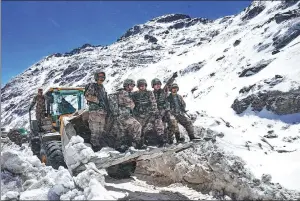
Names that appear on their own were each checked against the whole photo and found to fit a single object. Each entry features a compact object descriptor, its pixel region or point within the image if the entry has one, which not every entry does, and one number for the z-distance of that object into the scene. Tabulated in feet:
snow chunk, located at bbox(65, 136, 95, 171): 11.44
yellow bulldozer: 12.32
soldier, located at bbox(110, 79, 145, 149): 13.37
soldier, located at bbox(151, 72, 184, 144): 14.27
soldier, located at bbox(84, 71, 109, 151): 13.38
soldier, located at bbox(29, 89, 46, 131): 19.50
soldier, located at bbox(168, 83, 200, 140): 14.53
